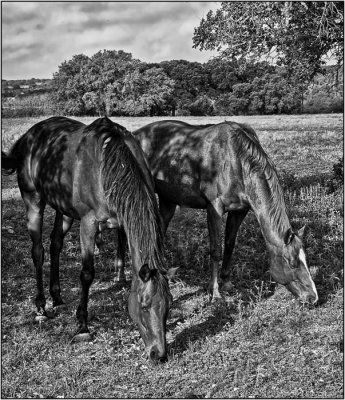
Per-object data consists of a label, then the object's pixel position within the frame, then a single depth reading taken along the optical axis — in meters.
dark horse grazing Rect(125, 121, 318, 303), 5.91
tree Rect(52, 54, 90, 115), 65.06
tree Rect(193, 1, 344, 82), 10.27
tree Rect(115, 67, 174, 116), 59.34
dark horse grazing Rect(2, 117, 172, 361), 4.55
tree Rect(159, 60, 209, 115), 56.47
